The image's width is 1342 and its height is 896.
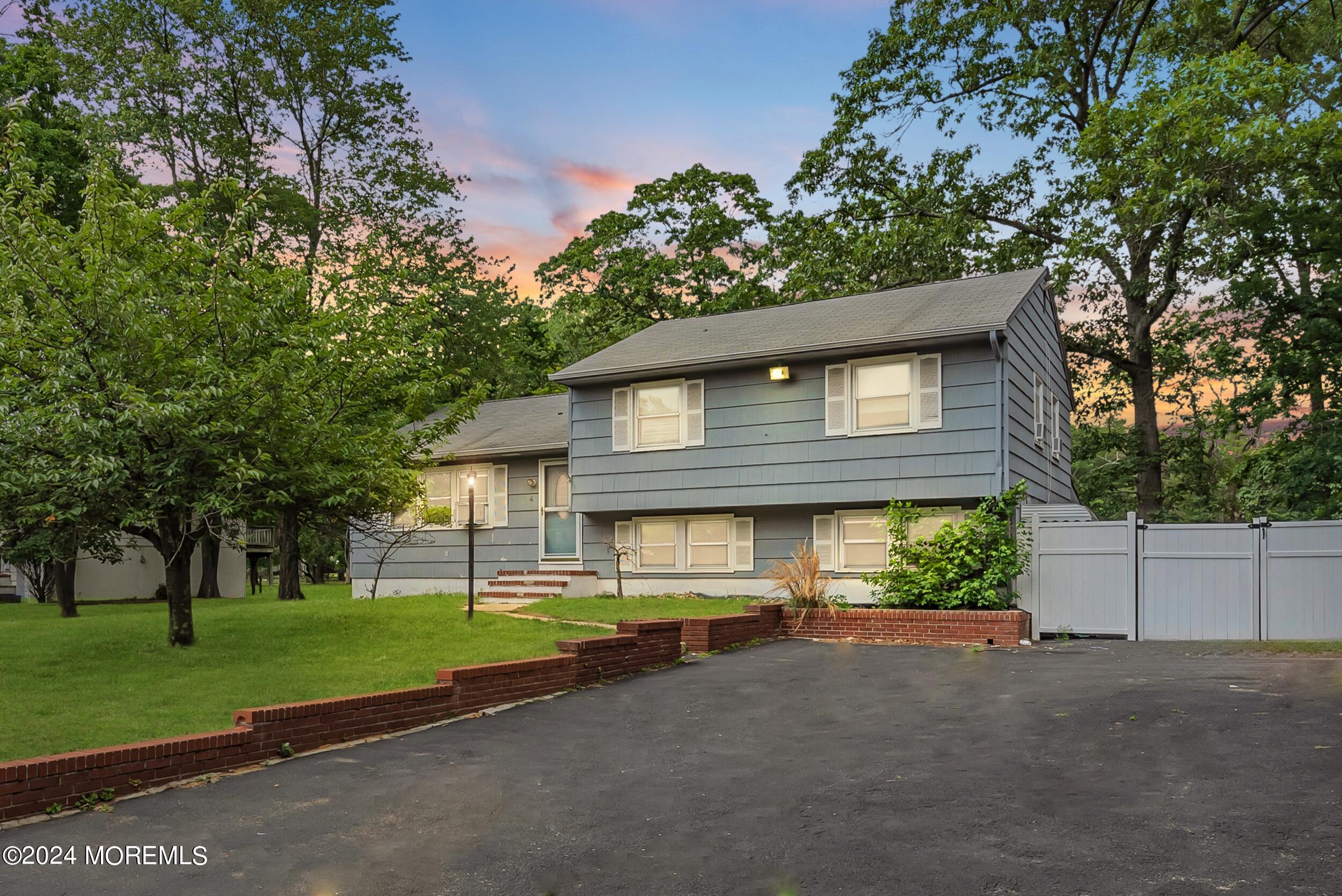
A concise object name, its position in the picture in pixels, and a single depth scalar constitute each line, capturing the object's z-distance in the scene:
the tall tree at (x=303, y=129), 26.78
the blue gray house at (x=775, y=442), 17.55
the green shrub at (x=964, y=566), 14.73
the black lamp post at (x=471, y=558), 15.35
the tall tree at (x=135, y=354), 9.76
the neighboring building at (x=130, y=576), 25.67
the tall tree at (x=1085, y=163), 22.44
